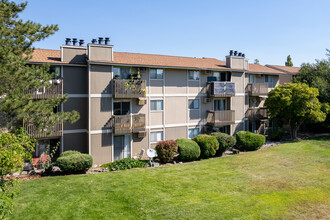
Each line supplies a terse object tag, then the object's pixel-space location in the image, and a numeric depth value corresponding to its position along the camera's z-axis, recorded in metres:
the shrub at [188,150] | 16.53
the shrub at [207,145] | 17.42
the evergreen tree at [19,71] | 10.33
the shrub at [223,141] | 18.32
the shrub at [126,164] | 15.35
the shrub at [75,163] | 13.77
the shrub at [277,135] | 23.88
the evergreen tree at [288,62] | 57.82
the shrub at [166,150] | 16.17
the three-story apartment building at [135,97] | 16.91
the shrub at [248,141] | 19.52
